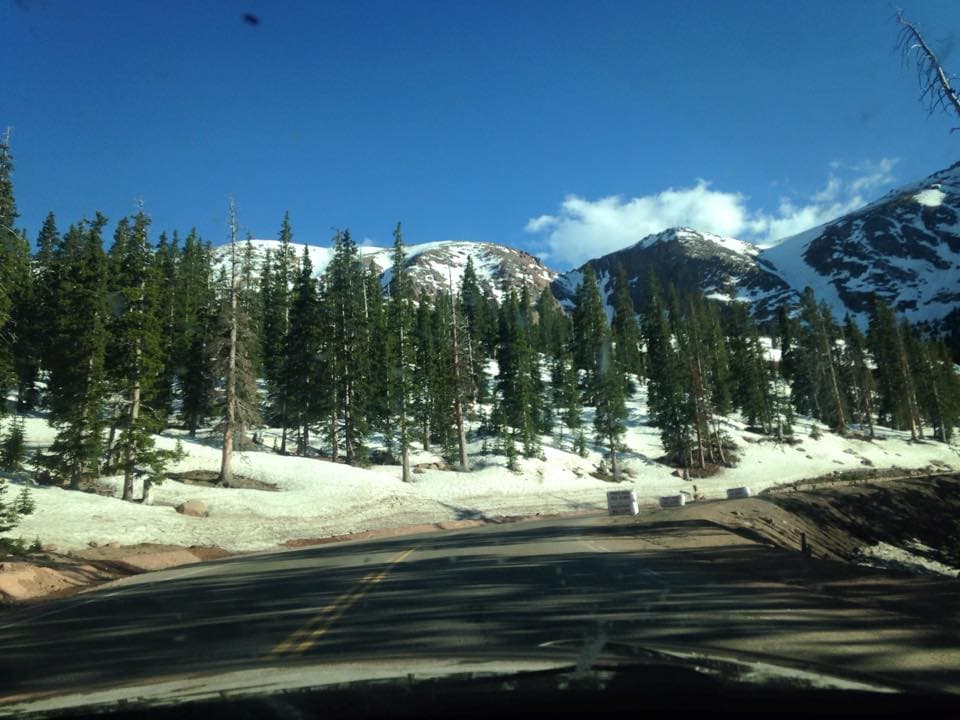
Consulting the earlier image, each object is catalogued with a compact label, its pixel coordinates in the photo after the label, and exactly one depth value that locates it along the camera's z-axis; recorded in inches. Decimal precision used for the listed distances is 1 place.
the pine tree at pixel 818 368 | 3119.3
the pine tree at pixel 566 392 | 2546.8
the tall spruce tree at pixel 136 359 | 1111.8
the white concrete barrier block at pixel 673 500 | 1312.0
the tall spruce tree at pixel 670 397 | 2322.8
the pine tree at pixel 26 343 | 1813.5
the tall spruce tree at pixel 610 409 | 2112.5
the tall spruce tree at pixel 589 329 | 2615.7
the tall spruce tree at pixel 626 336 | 3730.3
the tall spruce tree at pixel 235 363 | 1422.2
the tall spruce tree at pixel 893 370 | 2871.6
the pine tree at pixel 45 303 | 1643.7
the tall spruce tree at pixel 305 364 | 1902.1
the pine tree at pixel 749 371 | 2920.8
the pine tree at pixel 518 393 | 2048.5
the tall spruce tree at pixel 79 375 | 1127.0
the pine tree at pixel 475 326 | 2938.0
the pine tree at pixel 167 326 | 1256.8
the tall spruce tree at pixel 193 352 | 1779.4
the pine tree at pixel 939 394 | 2876.5
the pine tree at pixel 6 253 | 809.5
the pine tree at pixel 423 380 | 2084.2
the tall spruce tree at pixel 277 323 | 2075.5
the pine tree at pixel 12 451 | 1093.8
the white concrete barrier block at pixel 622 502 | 1180.5
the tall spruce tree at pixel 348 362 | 1830.7
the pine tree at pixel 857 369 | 3085.4
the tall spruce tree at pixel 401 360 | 1689.2
